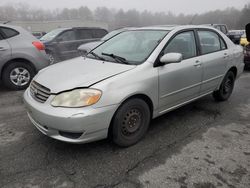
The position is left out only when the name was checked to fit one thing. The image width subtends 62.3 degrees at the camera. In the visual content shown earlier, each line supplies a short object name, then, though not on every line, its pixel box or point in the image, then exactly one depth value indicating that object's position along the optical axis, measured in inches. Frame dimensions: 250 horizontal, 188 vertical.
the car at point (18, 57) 194.1
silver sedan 89.0
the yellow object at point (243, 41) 347.3
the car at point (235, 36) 555.9
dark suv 319.3
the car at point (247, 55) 279.7
